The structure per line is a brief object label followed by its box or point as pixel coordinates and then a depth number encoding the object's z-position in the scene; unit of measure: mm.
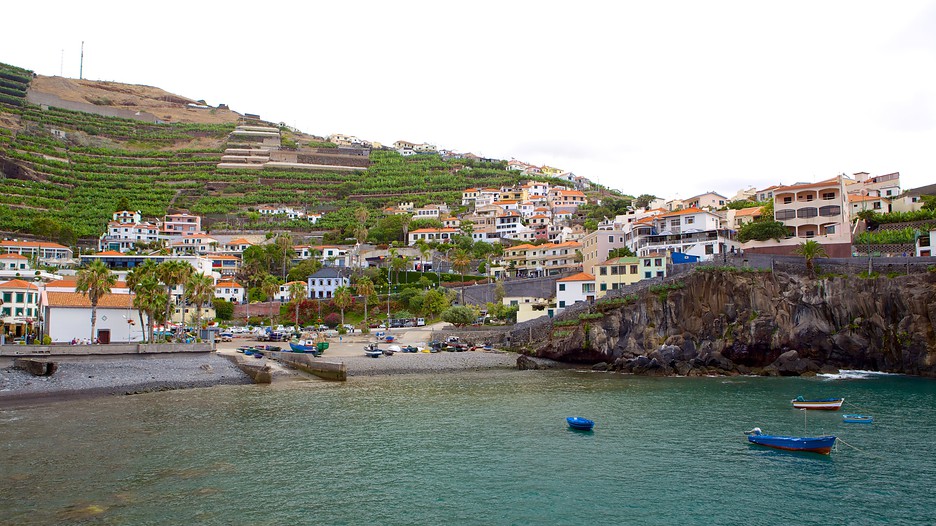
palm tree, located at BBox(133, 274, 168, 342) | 56281
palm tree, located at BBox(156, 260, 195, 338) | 60156
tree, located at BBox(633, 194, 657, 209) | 133012
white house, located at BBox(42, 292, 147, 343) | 58188
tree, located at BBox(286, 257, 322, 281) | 104700
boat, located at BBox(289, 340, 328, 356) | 64912
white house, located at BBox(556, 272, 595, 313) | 76375
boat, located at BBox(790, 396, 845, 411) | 38188
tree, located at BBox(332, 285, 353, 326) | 84794
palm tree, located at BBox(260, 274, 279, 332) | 88812
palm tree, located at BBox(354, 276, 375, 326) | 86562
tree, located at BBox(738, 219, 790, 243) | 75688
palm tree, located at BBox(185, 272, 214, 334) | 66125
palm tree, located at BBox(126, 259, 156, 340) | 58781
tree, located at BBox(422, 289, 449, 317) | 85750
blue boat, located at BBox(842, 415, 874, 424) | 34969
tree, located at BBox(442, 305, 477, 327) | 78812
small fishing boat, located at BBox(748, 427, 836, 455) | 28984
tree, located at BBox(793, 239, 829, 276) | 61281
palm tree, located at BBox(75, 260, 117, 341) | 53500
